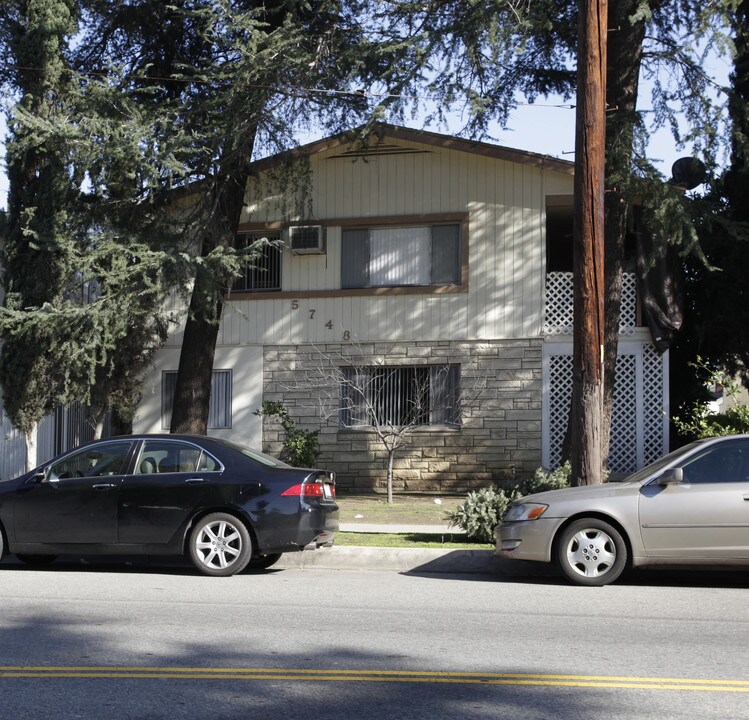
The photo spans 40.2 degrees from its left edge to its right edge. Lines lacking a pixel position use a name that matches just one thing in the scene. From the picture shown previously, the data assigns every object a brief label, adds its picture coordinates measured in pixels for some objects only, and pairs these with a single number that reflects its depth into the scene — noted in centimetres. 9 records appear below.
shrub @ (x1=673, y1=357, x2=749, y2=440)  1681
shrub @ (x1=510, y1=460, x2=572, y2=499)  1305
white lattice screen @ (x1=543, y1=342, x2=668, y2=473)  1875
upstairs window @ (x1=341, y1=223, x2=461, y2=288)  1956
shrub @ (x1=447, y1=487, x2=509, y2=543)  1228
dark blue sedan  1071
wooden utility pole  1228
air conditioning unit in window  1959
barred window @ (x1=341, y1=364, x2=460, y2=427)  1942
